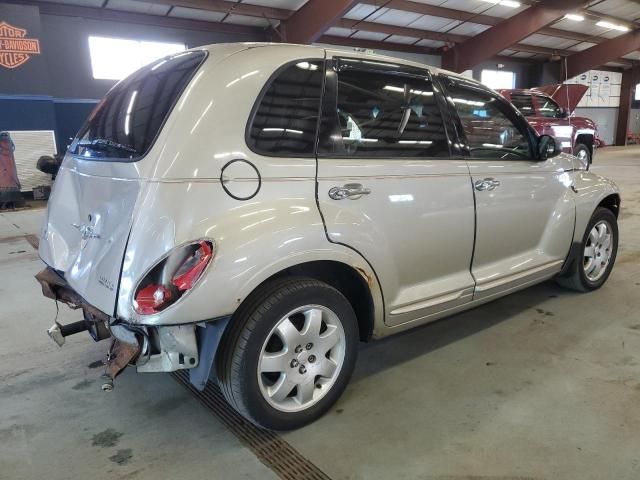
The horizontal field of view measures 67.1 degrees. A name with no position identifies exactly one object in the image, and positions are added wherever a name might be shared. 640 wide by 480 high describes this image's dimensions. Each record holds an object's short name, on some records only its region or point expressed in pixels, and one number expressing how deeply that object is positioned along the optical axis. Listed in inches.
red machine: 335.9
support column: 1038.4
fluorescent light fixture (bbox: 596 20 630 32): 696.4
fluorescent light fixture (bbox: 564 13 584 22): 649.2
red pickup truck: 437.1
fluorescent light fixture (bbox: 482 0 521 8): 564.7
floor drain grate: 74.3
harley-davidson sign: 389.7
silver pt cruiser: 70.7
